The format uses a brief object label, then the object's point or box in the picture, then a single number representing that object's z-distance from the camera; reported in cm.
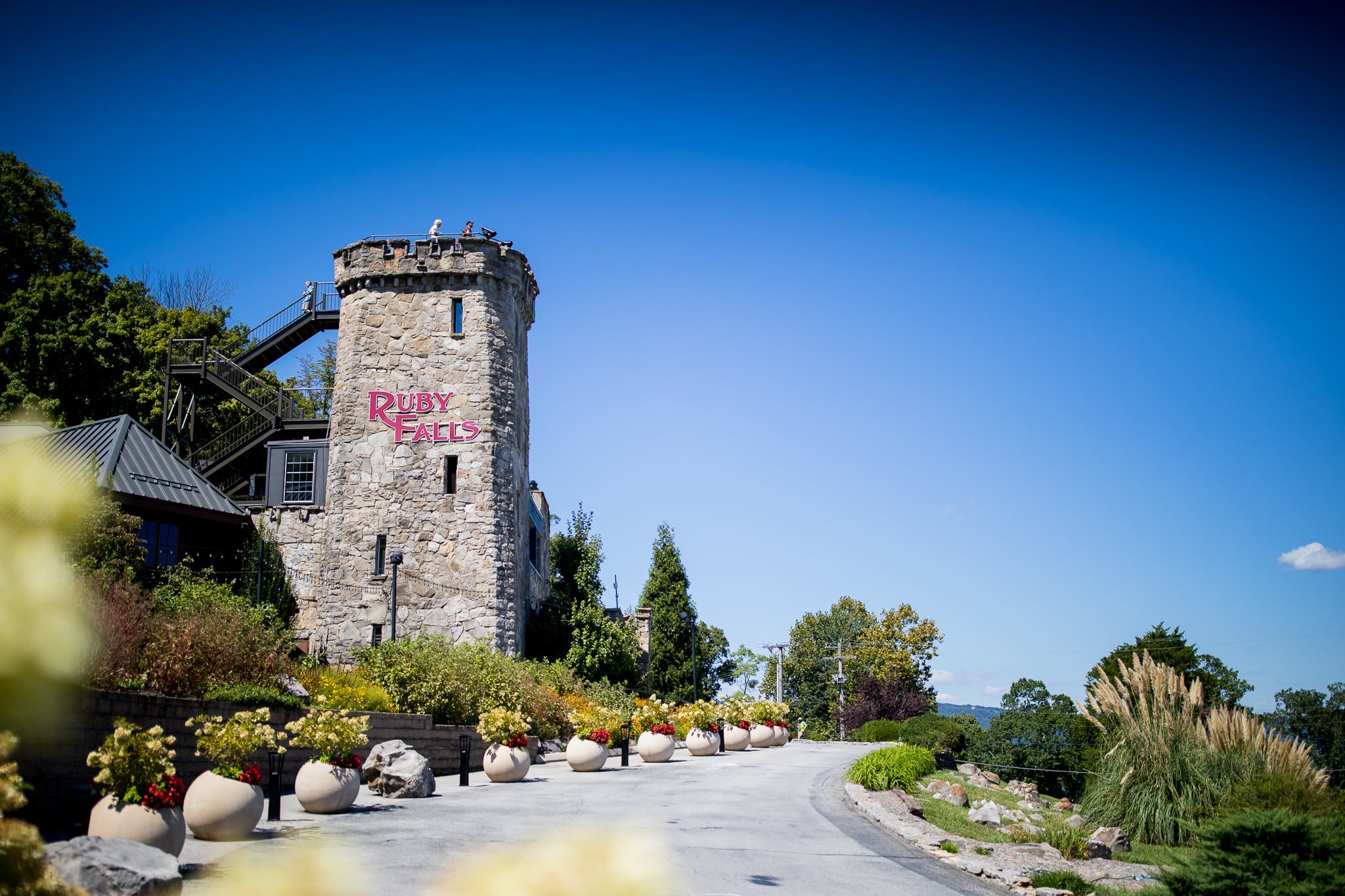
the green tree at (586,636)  3481
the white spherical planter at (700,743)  2742
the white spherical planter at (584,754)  2117
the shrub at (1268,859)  836
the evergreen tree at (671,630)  4969
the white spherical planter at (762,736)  3316
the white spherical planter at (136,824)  855
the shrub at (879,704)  5166
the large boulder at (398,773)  1521
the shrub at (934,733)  3628
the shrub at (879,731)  4481
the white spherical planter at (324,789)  1311
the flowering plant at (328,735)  1321
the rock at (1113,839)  1427
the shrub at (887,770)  1989
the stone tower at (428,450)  3125
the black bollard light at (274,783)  1241
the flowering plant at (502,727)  1902
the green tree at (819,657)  6378
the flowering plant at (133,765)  873
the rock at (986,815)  1780
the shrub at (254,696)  1527
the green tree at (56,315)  3475
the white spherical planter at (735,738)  3064
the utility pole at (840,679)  5292
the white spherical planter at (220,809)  1043
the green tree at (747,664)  6419
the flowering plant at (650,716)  2505
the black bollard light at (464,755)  1825
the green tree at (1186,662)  3741
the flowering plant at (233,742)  1080
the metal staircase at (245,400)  3403
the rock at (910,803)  1641
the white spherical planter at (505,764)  1850
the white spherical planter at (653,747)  2436
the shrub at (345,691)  1922
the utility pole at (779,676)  5656
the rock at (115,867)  607
